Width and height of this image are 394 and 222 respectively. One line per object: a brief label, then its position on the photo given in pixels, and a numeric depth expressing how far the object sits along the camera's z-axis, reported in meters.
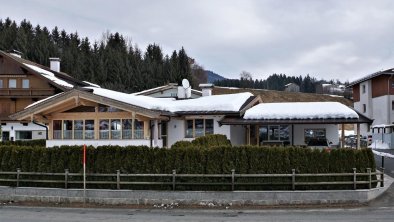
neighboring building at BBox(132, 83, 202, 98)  46.00
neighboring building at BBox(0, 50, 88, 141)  46.56
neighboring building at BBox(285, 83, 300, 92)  139.62
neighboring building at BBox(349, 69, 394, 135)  51.28
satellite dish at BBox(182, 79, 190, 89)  34.66
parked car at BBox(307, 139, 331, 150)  28.75
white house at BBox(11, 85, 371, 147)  23.89
